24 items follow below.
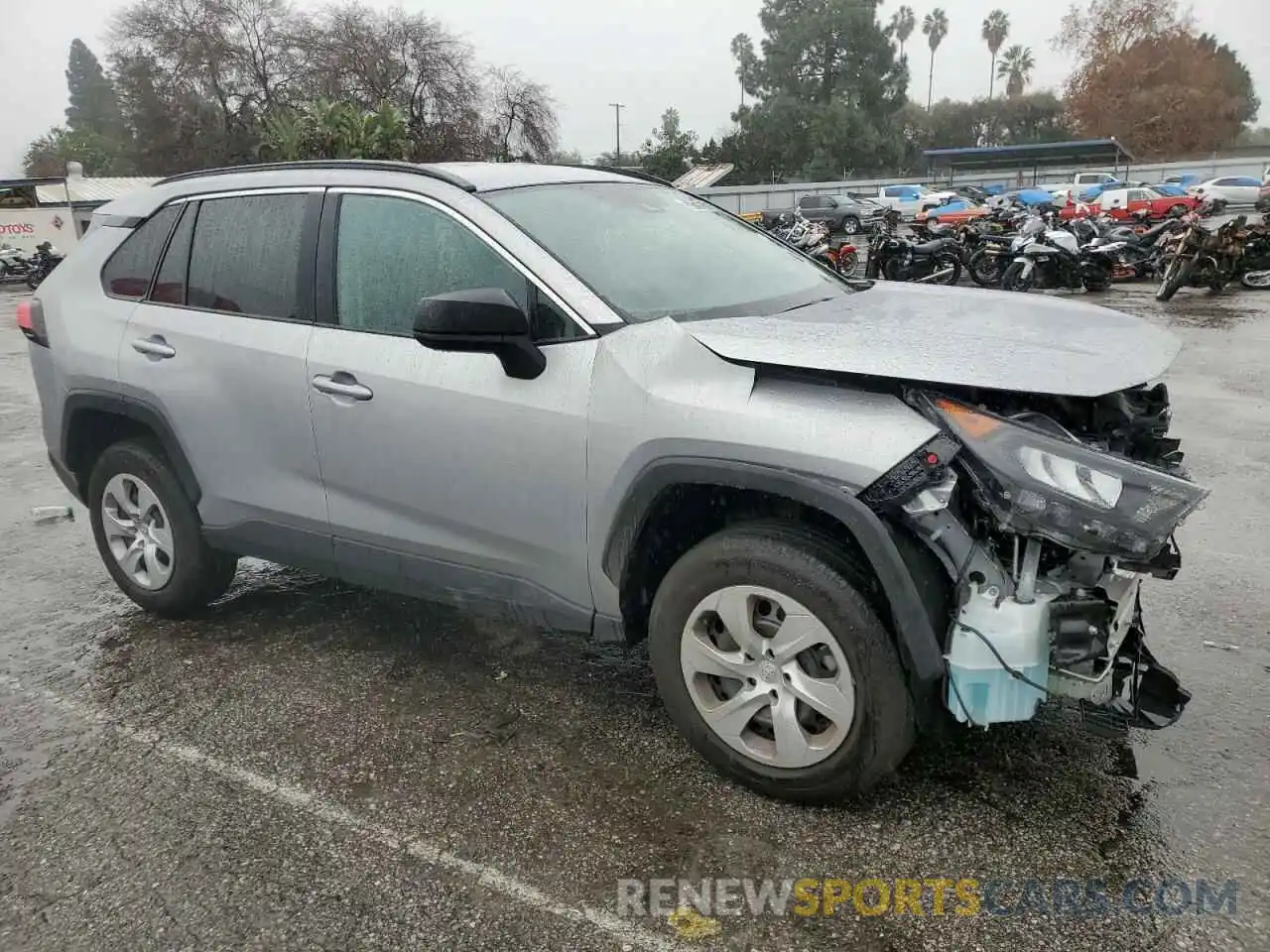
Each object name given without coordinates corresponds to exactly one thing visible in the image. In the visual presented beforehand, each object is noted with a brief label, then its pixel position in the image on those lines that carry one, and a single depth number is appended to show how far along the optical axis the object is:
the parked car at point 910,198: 39.69
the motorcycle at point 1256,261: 14.88
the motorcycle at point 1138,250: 17.31
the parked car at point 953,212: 29.53
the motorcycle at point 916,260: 16.22
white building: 34.72
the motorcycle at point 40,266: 29.05
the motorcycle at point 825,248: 17.62
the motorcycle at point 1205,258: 14.45
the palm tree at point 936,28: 121.25
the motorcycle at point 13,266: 30.92
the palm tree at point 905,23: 96.38
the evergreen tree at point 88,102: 64.38
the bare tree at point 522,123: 49.06
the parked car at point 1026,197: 34.18
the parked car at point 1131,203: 31.84
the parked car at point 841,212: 37.19
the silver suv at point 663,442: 2.47
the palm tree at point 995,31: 111.31
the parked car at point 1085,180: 40.58
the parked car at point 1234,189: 36.41
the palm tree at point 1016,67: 104.68
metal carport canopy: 50.53
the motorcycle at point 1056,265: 15.39
